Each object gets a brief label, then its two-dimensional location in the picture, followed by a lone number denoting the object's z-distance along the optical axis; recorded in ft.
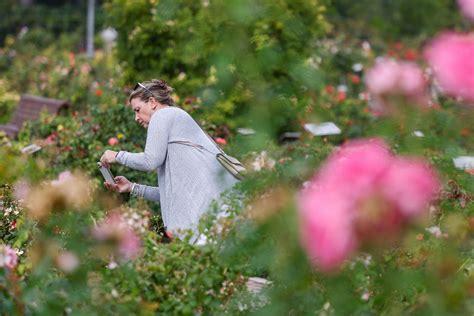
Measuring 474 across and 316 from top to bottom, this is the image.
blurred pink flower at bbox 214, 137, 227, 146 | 44.34
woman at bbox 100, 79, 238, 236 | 29.58
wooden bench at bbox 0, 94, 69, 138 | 59.88
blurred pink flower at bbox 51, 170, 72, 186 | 20.21
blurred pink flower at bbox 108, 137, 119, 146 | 46.11
